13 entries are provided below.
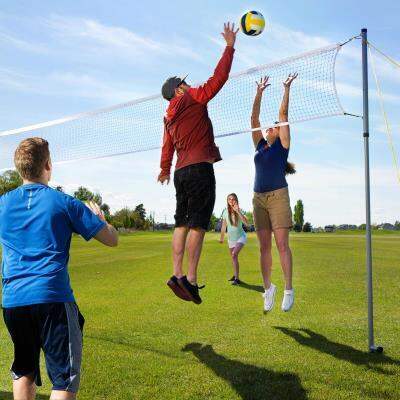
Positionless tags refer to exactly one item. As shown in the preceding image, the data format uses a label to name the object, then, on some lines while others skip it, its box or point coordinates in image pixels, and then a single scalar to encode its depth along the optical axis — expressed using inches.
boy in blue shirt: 157.6
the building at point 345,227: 4736.5
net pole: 281.7
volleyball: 270.1
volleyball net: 276.8
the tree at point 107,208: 3394.2
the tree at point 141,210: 4805.9
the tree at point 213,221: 3675.4
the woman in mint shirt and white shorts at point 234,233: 578.9
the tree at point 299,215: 3809.1
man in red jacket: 241.8
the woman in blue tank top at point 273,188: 290.0
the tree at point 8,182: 3085.9
